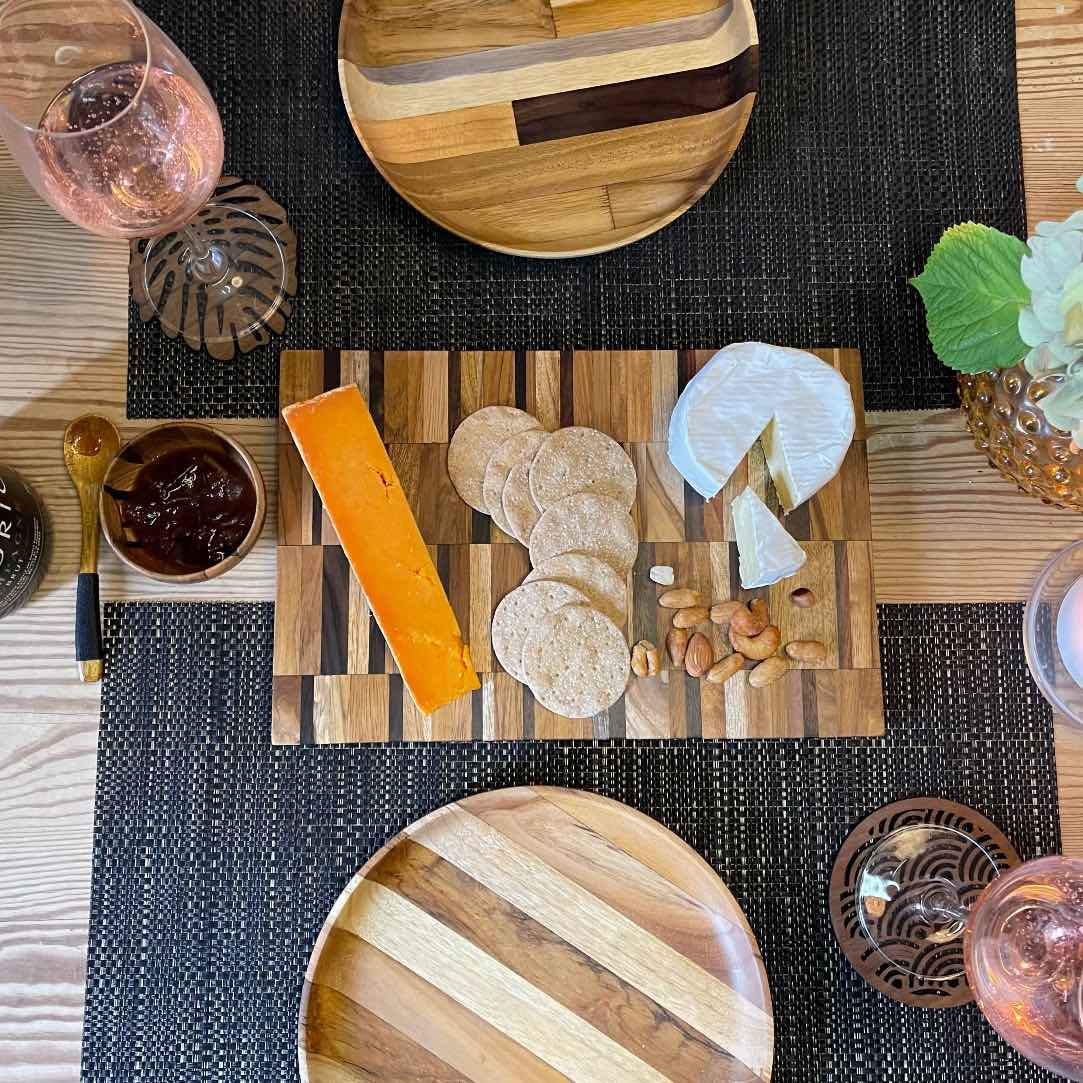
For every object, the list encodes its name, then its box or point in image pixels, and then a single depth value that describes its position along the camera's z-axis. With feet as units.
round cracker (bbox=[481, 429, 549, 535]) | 2.76
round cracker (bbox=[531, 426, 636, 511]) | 2.73
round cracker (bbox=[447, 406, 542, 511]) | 2.77
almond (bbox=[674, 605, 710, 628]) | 2.74
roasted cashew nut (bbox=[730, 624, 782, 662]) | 2.74
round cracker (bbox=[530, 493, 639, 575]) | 2.72
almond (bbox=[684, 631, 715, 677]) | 2.73
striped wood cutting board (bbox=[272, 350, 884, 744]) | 2.74
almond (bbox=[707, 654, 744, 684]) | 2.73
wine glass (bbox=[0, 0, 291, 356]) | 2.17
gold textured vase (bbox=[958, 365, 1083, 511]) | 2.36
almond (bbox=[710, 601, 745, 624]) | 2.75
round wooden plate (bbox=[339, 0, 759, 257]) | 2.83
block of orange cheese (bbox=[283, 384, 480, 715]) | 2.71
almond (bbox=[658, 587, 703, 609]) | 2.75
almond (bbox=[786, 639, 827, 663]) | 2.75
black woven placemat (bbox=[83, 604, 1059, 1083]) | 2.72
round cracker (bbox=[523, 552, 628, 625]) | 2.72
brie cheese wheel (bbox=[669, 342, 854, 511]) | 2.65
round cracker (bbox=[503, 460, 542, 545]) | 2.73
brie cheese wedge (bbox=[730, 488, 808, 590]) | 2.70
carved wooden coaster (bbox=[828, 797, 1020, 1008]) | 2.71
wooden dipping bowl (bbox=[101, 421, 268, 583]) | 2.59
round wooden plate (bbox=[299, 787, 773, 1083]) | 2.63
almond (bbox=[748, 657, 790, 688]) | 2.74
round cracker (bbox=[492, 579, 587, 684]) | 2.71
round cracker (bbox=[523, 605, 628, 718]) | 2.70
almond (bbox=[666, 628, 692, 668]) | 2.74
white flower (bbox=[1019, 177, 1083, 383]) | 1.94
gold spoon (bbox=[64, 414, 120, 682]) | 2.71
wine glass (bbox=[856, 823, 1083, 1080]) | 2.08
